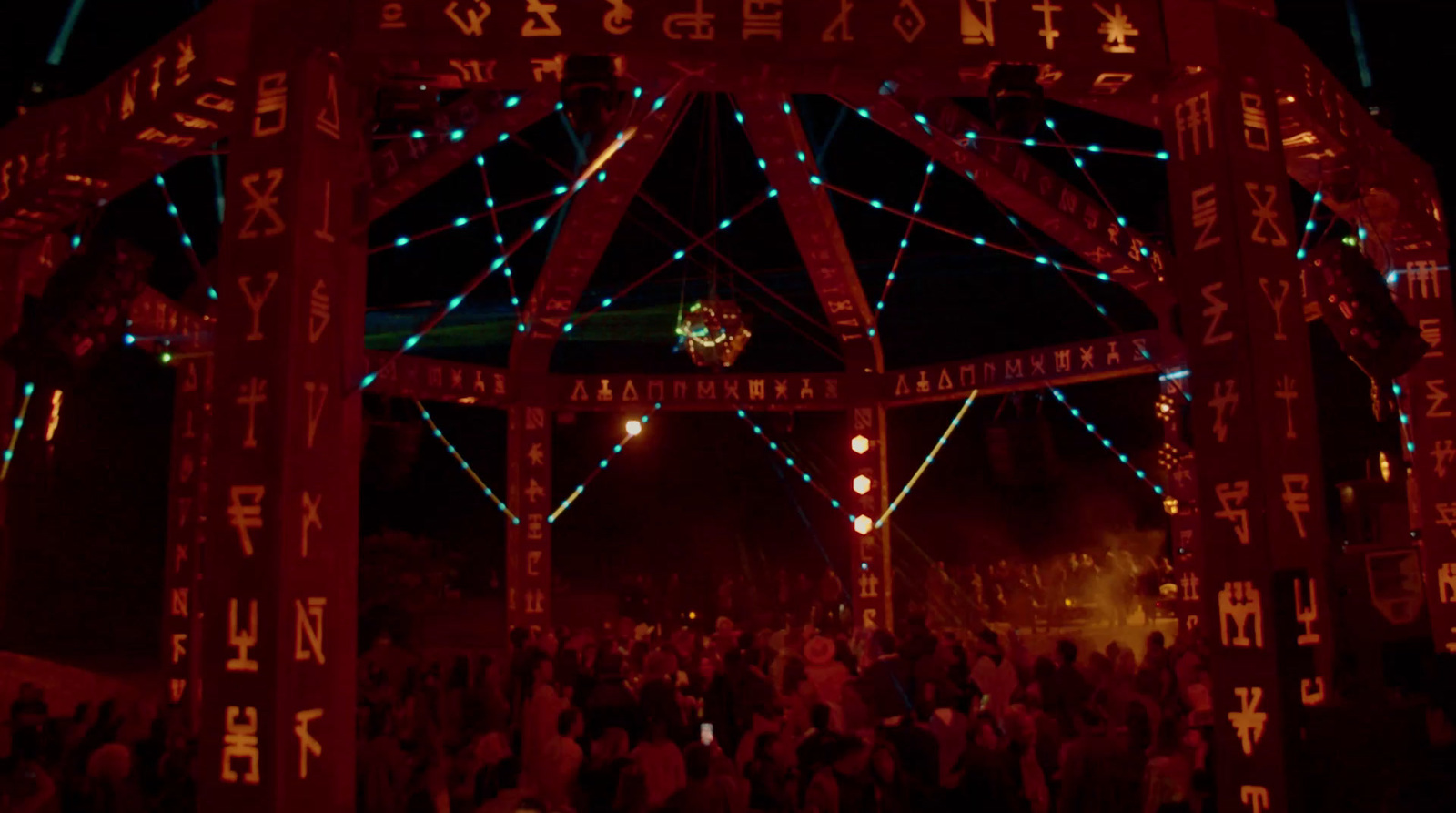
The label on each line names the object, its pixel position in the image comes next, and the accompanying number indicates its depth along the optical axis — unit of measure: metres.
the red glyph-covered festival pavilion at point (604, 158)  5.53
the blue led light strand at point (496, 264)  6.12
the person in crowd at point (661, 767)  5.96
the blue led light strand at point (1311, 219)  7.75
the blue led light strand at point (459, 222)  7.44
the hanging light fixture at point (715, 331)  12.21
